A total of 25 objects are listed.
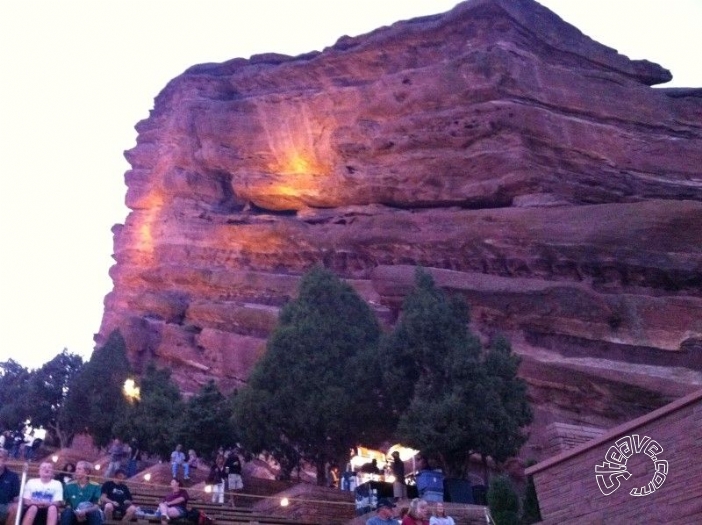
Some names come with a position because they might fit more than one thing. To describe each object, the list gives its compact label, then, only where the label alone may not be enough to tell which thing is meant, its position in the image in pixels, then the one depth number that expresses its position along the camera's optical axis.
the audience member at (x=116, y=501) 12.05
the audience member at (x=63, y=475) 13.22
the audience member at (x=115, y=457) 27.41
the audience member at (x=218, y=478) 19.72
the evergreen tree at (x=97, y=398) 34.50
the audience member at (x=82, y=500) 9.88
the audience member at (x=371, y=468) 23.97
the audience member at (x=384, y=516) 9.59
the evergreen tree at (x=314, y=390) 21.05
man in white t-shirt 9.26
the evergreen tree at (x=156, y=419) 27.50
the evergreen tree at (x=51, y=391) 41.84
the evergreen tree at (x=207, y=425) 26.02
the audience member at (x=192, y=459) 25.52
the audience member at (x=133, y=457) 27.44
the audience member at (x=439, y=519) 10.22
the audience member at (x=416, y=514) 9.48
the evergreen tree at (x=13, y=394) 42.12
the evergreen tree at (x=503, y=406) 18.39
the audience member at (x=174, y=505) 12.70
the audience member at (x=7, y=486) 10.05
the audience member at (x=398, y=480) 18.06
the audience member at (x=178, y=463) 23.38
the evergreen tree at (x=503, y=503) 15.06
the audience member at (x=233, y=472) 21.41
